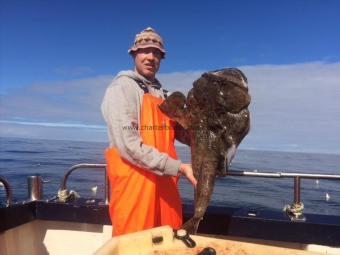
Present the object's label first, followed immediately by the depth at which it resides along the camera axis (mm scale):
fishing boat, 2234
